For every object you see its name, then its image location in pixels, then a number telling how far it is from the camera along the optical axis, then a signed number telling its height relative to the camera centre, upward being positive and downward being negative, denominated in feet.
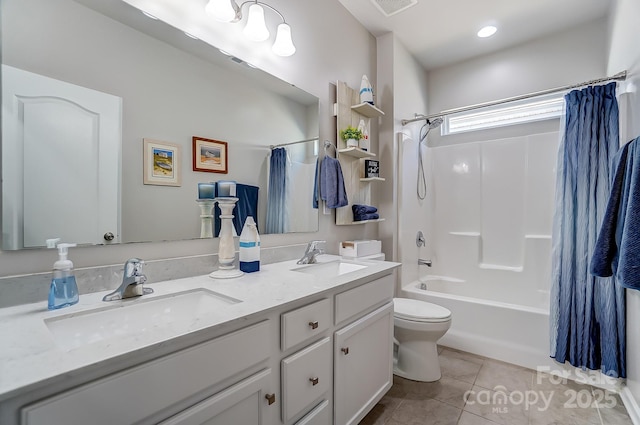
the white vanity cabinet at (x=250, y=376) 1.84 -1.42
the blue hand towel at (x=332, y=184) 6.43 +0.67
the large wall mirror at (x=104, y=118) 2.92 +1.18
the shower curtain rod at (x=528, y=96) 5.91 +2.91
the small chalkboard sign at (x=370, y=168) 7.58 +1.19
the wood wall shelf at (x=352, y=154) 6.94 +1.47
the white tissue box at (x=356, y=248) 6.66 -0.82
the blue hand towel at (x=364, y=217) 7.18 -0.10
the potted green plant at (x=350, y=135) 6.89 +1.85
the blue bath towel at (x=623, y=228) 3.84 -0.22
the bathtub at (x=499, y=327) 6.86 -2.84
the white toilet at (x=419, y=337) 6.15 -2.74
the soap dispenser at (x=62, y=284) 2.79 -0.69
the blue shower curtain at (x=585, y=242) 6.01 -0.66
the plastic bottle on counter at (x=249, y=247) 4.40 -0.52
